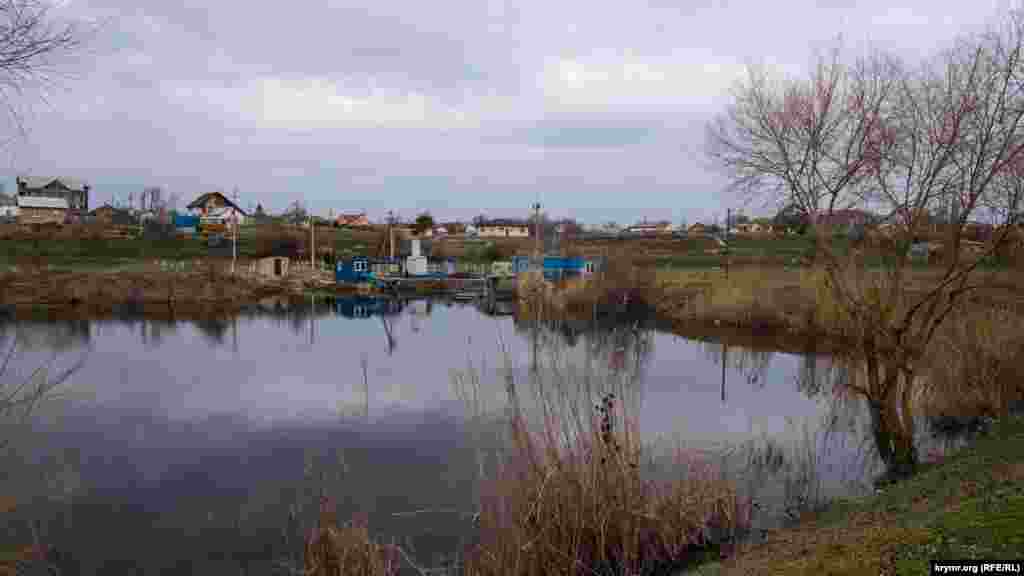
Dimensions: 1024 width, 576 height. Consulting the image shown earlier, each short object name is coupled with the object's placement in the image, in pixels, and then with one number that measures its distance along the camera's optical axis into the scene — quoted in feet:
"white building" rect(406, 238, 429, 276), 131.44
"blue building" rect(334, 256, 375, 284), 123.65
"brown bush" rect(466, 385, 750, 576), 15.76
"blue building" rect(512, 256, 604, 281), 99.81
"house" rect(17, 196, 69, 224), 181.44
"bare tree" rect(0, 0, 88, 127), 13.32
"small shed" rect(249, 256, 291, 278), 119.44
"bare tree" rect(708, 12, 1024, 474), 21.54
